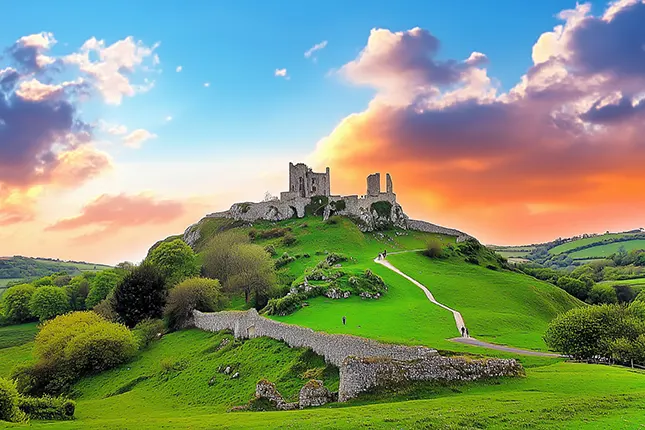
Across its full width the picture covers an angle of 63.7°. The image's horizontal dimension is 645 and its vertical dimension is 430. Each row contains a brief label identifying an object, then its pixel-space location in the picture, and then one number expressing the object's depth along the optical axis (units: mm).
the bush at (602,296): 113750
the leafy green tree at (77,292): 128375
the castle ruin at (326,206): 135250
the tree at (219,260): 95688
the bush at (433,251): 102700
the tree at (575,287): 116938
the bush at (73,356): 63312
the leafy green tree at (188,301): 76688
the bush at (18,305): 123625
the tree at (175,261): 98500
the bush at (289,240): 115438
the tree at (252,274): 79312
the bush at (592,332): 39875
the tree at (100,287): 119125
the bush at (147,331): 71400
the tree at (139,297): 83875
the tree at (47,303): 120125
